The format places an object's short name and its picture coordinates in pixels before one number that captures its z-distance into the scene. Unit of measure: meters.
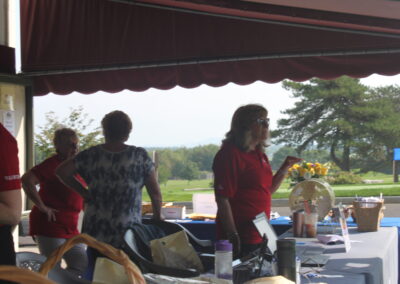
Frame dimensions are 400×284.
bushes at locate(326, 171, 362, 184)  19.46
